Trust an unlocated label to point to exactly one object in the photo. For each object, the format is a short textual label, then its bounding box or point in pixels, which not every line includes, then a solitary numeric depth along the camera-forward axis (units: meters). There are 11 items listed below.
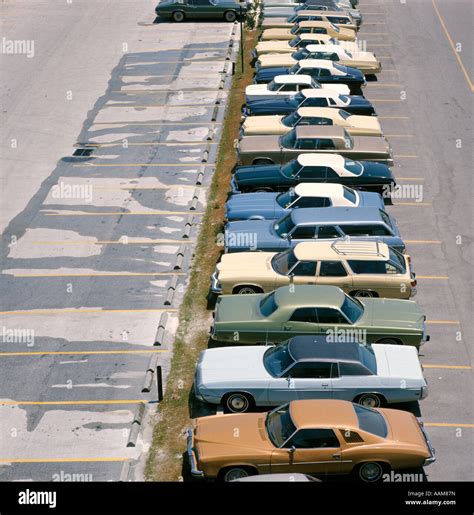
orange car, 15.54
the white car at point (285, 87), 31.44
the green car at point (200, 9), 44.00
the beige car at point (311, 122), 28.50
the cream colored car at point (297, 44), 36.47
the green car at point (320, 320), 18.88
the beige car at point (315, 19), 39.62
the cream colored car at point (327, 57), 34.81
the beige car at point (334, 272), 20.55
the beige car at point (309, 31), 38.03
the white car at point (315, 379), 17.39
